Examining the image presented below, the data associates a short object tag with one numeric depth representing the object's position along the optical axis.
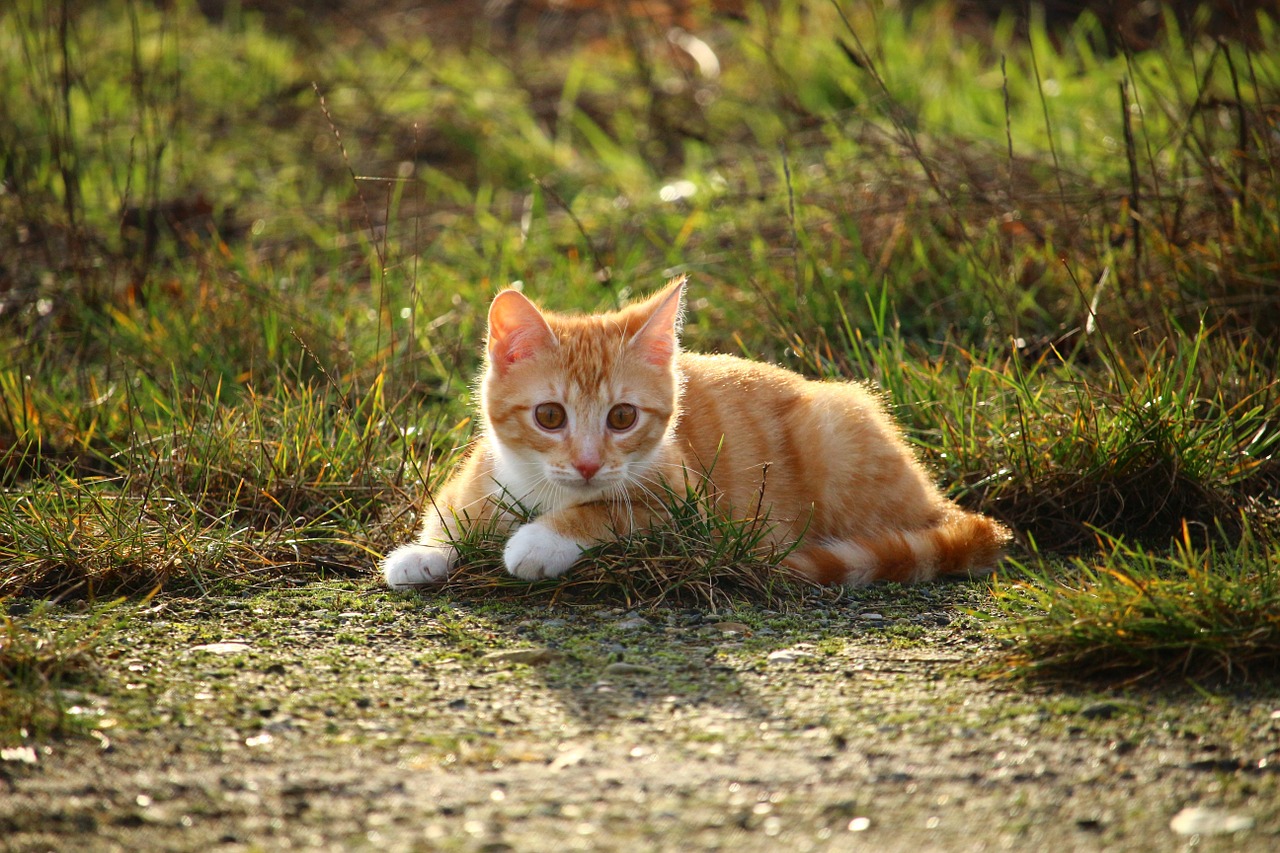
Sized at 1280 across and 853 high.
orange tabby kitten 6.11
